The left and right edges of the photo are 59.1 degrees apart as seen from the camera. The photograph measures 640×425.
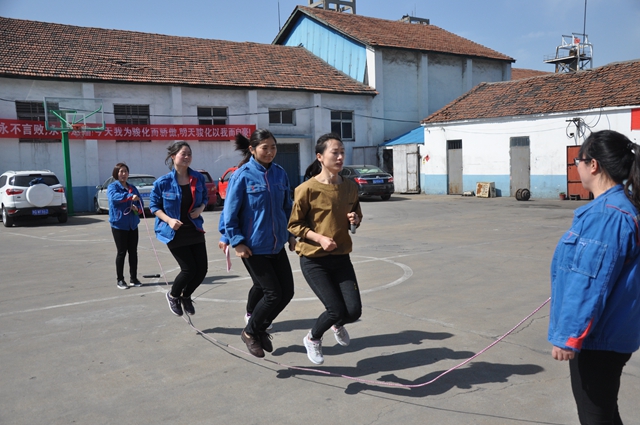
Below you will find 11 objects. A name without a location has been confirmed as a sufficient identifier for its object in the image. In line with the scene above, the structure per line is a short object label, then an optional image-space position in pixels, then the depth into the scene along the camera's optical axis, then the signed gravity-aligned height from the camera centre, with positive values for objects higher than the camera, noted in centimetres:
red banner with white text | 2302 +179
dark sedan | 2480 -77
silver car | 2023 -70
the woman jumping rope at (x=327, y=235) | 444 -55
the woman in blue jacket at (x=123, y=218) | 800 -67
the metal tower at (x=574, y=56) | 4191 +766
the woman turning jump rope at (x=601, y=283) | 244 -55
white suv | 1806 -70
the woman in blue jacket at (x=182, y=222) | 586 -55
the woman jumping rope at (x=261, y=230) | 464 -52
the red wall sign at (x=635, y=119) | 2050 +134
